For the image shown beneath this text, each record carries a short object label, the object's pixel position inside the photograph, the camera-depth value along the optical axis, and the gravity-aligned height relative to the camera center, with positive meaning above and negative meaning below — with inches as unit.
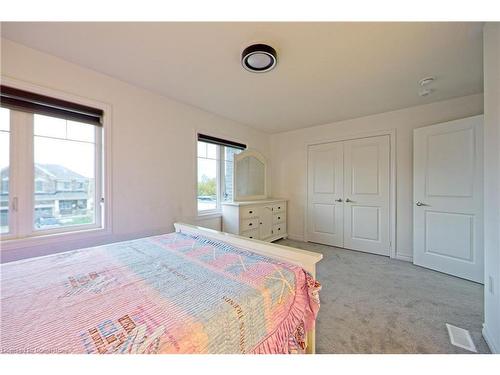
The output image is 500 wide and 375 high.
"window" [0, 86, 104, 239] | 65.8 +7.5
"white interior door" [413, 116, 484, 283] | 90.7 -5.3
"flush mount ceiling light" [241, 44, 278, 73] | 64.3 +43.2
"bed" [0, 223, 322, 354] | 26.5 -19.0
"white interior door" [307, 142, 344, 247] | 140.9 -4.9
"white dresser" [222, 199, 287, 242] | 124.4 -21.1
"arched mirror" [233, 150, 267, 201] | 143.2 +8.2
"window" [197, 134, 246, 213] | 123.5 +10.3
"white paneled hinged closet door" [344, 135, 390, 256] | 124.6 -4.7
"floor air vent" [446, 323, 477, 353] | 54.6 -42.6
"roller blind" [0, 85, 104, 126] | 64.1 +28.2
